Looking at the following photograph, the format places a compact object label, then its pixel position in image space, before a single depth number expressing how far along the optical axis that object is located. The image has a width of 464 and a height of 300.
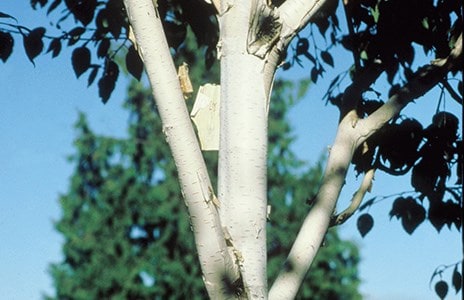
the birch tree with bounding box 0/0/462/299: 2.51
